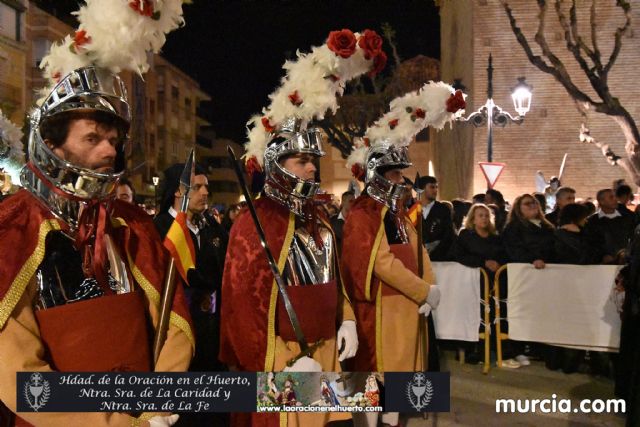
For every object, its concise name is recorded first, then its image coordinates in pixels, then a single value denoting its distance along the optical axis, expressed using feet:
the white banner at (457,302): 24.61
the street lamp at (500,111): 47.43
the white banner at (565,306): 22.06
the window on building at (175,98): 204.54
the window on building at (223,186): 245.24
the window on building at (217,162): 244.89
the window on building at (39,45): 129.59
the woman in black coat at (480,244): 25.21
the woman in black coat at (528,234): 24.77
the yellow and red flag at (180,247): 8.54
